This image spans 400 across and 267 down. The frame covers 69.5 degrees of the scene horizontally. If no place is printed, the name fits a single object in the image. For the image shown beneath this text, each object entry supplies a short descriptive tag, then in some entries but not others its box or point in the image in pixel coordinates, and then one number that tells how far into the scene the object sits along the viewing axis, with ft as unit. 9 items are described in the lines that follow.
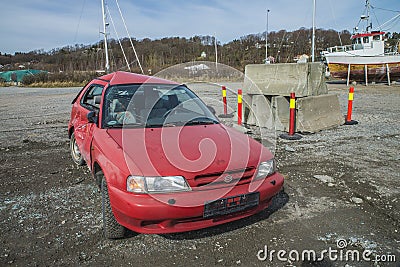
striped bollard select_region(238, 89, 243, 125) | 30.28
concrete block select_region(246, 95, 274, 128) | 28.44
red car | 8.77
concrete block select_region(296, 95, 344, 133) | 25.62
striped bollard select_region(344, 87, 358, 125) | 29.46
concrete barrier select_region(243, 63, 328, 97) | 26.01
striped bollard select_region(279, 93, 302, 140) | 24.18
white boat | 84.33
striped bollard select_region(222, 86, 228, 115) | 35.55
